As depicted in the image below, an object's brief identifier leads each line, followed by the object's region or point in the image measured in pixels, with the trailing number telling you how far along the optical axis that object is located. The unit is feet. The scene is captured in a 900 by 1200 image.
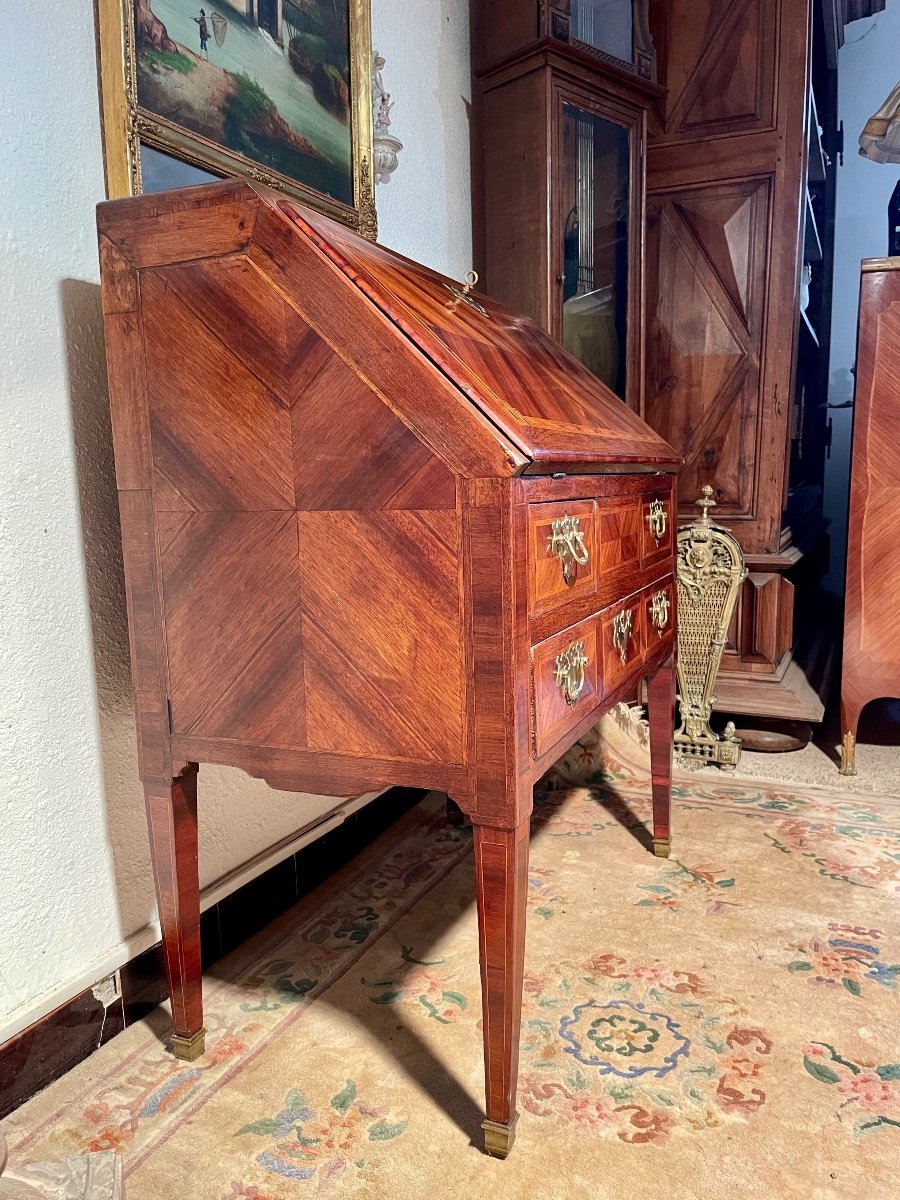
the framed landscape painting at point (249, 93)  4.87
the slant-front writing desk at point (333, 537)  3.80
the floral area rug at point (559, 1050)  4.04
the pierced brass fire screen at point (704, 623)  9.61
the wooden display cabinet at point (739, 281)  9.69
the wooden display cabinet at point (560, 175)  8.32
